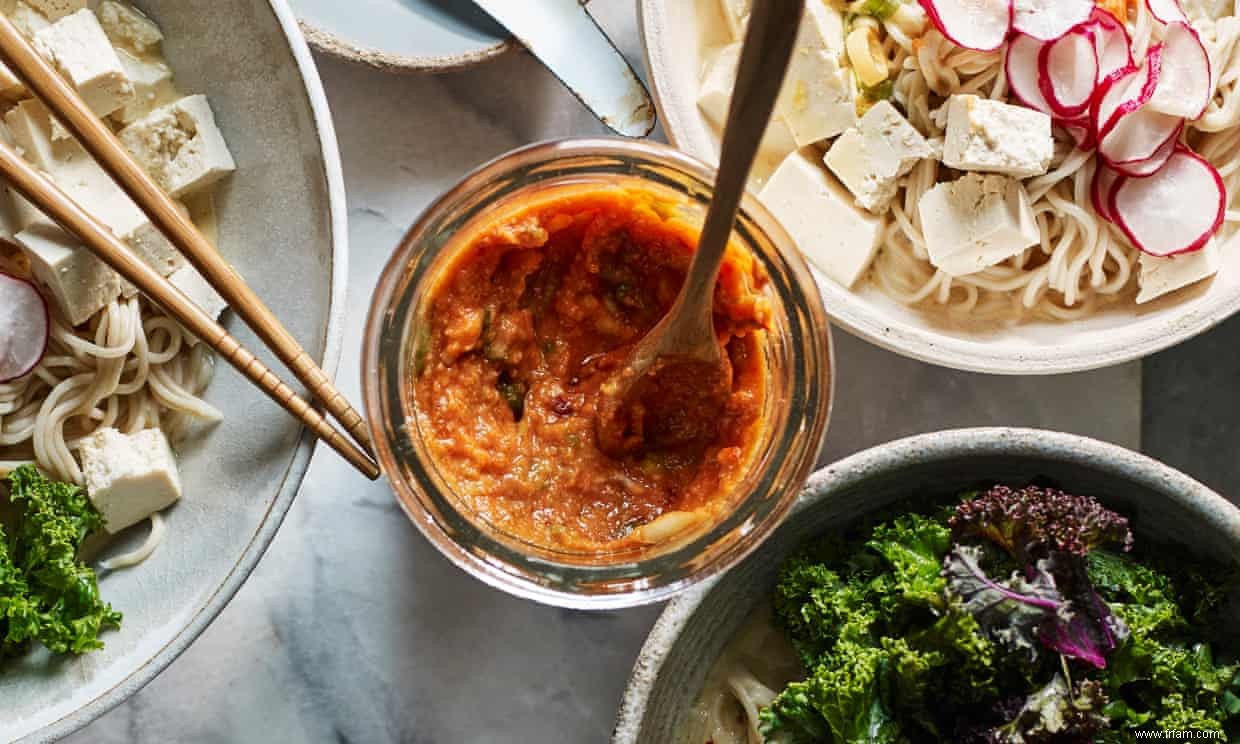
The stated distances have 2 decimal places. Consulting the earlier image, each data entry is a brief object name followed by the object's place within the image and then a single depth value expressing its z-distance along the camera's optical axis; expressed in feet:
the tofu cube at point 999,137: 1.66
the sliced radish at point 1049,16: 1.69
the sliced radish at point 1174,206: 1.70
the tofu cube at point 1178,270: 1.69
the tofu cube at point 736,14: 1.73
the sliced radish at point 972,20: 1.70
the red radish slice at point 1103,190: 1.73
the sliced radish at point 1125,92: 1.69
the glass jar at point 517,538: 1.53
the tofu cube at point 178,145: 1.64
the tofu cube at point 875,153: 1.71
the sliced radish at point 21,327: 1.61
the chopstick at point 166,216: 1.50
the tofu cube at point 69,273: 1.58
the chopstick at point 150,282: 1.53
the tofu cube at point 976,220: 1.69
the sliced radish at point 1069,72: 1.69
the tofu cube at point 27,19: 1.64
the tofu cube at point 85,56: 1.60
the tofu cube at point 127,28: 1.66
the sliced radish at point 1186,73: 1.70
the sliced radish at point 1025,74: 1.71
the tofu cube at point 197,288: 1.65
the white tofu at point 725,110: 1.70
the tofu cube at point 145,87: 1.66
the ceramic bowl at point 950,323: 1.68
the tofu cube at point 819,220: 1.70
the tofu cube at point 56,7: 1.64
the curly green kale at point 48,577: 1.58
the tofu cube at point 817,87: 1.69
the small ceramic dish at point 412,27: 1.75
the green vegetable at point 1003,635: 1.54
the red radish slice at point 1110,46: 1.69
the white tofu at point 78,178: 1.61
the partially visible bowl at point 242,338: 1.61
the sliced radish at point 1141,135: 1.70
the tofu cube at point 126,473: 1.62
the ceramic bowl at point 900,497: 1.59
